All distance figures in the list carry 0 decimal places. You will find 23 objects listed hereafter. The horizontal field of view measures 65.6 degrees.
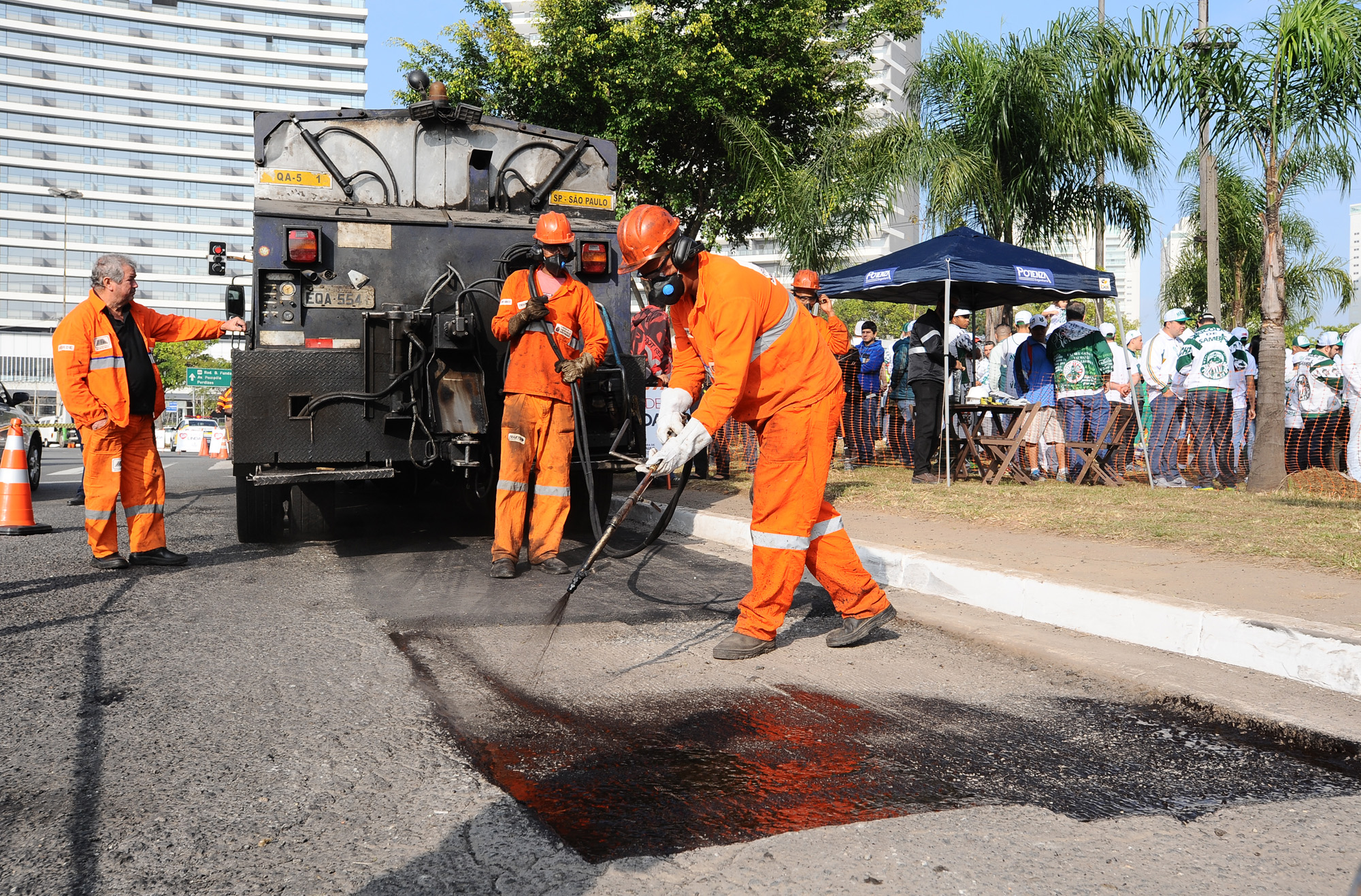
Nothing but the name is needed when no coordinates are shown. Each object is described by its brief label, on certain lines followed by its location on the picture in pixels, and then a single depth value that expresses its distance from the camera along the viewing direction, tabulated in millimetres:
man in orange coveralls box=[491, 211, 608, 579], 6254
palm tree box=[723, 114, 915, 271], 16109
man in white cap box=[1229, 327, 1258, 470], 11312
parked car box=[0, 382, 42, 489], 11688
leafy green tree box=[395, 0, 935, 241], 18750
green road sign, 51938
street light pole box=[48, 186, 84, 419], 63875
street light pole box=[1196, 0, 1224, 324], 14221
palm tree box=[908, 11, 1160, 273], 15023
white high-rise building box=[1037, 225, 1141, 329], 145125
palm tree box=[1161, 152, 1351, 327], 19844
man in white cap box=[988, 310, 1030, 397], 12633
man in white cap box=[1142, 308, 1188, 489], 10969
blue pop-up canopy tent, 10383
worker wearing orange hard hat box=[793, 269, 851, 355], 9297
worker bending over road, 4258
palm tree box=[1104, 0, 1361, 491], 10609
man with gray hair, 6352
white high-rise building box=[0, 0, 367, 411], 81438
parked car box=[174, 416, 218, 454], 34312
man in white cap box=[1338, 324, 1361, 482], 7074
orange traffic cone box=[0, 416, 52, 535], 8305
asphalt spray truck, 6402
